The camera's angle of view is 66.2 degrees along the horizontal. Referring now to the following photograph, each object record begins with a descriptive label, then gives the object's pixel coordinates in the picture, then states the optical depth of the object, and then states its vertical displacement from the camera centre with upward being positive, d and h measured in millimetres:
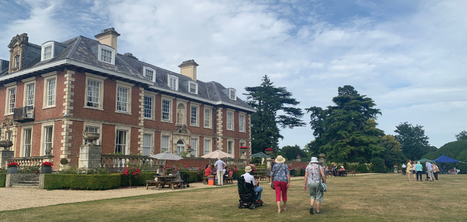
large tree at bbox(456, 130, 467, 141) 89031 +4894
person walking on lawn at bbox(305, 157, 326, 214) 9203 -677
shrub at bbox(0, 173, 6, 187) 19109 -1109
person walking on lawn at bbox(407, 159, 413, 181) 26062 -758
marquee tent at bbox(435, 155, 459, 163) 40125 -621
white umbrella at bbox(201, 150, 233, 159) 22781 +90
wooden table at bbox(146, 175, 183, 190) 17256 -1187
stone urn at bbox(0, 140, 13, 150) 22156 +866
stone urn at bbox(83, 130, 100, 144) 17312 +1033
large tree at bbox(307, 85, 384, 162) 48938 +3763
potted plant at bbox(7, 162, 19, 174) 19062 -530
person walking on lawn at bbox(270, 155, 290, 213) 9500 -636
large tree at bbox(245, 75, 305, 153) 47184 +5879
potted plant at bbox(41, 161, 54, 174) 17844 -464
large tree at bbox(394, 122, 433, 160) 73688 +3128
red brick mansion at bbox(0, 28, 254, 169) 22203 +3984
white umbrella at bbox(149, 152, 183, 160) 19969 +41
